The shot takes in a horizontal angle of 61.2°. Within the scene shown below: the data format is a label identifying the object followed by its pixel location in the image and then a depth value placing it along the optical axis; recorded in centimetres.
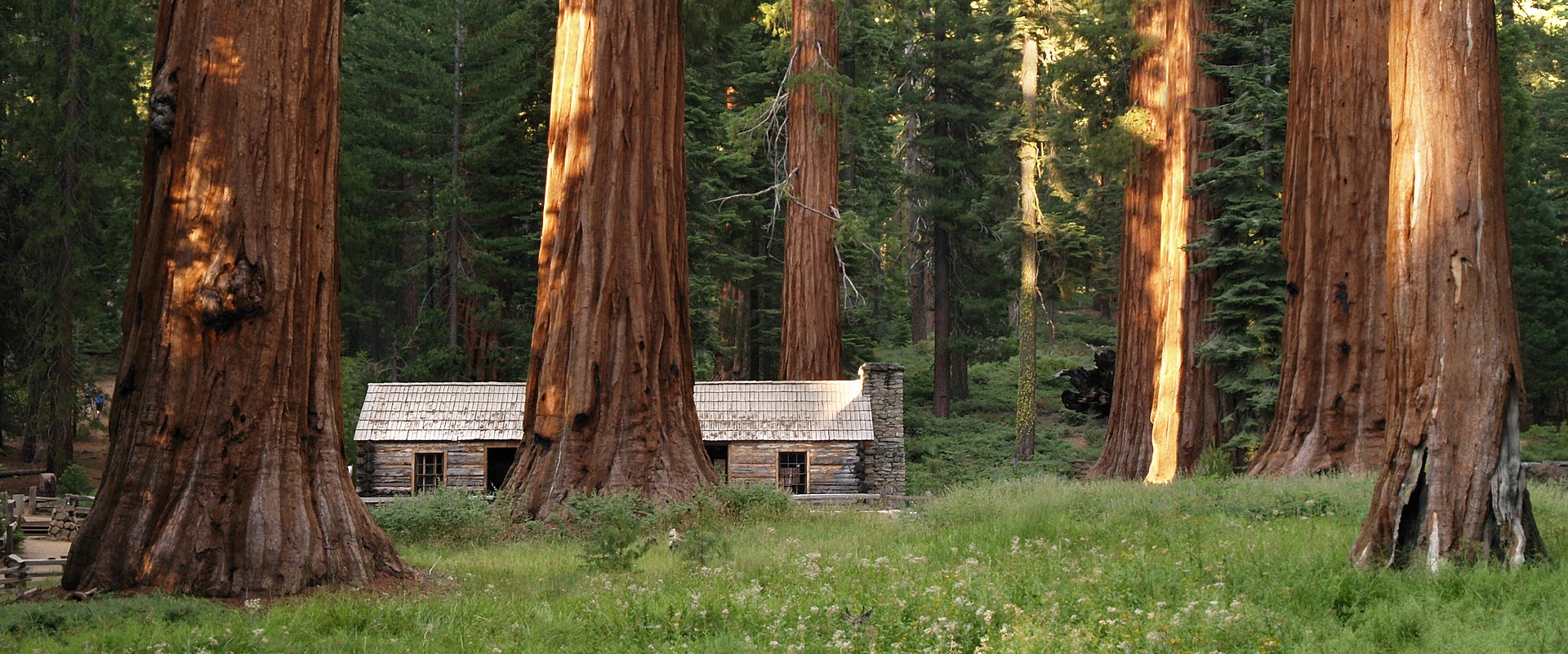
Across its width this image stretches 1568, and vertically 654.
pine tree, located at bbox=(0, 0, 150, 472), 3053
